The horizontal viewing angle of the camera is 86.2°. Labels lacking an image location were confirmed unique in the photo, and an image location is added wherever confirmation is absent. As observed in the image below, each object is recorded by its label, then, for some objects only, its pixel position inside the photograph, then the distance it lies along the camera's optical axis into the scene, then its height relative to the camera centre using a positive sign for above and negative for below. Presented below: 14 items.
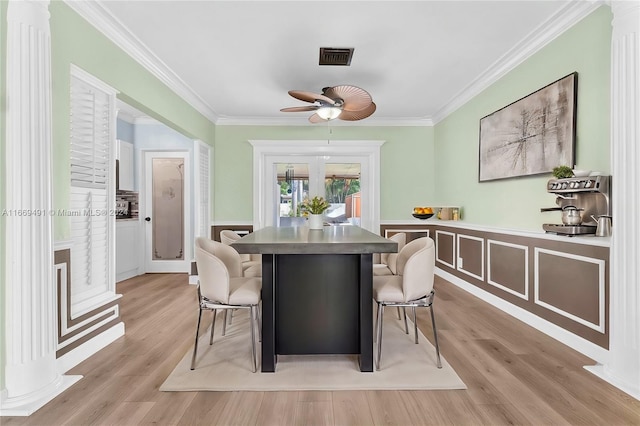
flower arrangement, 2.93 +0.06
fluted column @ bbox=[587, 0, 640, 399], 2.00 +0.10
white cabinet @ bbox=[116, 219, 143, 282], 5.12 -0.55
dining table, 2.24 -0.64
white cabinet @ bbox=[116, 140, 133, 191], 5.22 +0.75
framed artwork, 2.71 +0.73
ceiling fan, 3.09 +1.05
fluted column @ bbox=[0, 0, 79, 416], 1.86 +0.01
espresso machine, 2.29 +0.07
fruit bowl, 5.41 -0.06
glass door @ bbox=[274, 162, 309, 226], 5.89 +0.40
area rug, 2.08 -1.05
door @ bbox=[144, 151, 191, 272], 5.62 -0.03
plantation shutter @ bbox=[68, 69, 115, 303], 2.46 +0.20
